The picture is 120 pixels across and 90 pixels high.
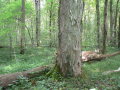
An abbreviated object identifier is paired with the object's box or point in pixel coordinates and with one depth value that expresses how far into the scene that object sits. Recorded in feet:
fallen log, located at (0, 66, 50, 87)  20.86
